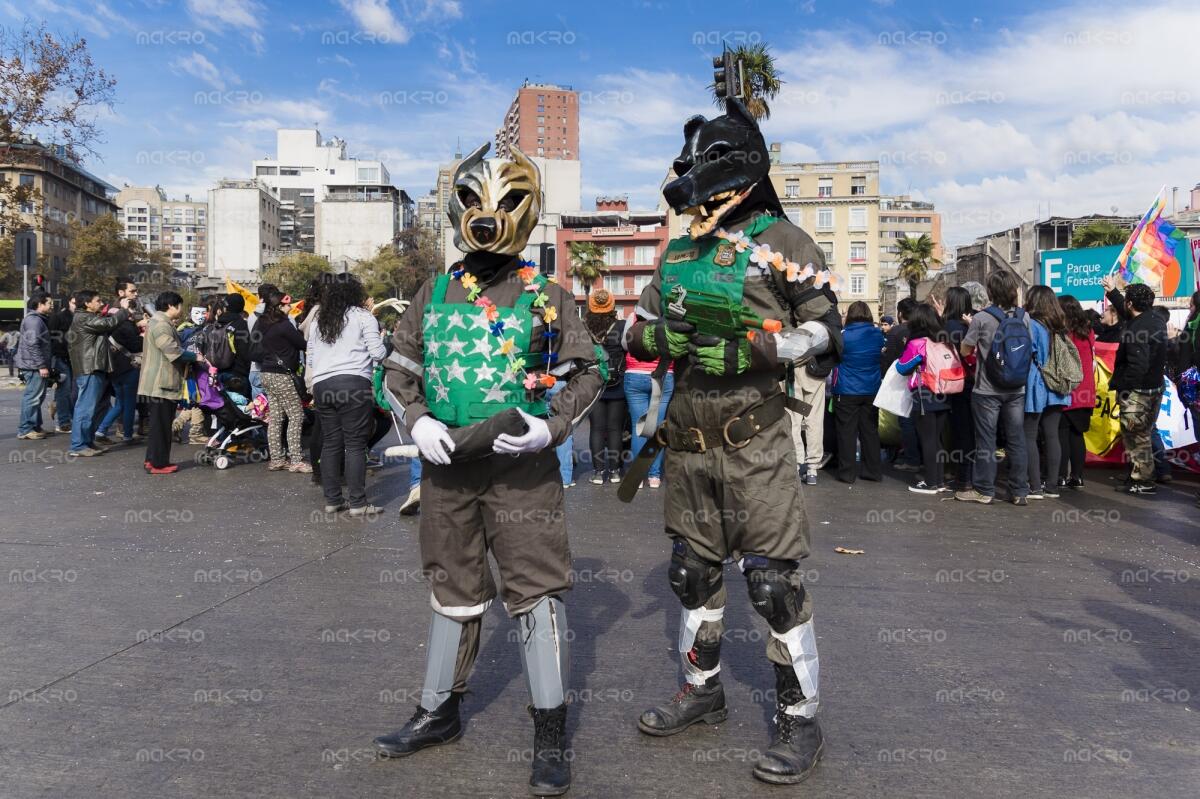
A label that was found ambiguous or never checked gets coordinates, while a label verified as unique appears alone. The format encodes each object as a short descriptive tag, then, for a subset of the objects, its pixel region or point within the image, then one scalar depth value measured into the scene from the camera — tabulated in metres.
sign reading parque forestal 18.05
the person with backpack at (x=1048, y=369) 8.84
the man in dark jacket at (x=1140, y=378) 9.07
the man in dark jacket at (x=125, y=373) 12.02
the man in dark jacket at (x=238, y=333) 10.81
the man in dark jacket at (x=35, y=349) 12.34
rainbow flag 13.02
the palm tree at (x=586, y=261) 76.31
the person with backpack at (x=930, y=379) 9.08
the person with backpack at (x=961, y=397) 9.12
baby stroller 11.08
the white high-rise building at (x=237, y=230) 113.31
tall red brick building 177.00
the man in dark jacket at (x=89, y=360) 11.33
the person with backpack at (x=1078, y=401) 9.32
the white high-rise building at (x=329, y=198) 120.56
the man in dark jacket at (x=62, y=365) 13.03
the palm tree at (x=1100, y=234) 48.78
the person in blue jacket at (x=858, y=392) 10.04
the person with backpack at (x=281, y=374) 9.74
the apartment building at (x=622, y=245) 82.62
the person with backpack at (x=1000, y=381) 8.30
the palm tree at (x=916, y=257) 69.31
